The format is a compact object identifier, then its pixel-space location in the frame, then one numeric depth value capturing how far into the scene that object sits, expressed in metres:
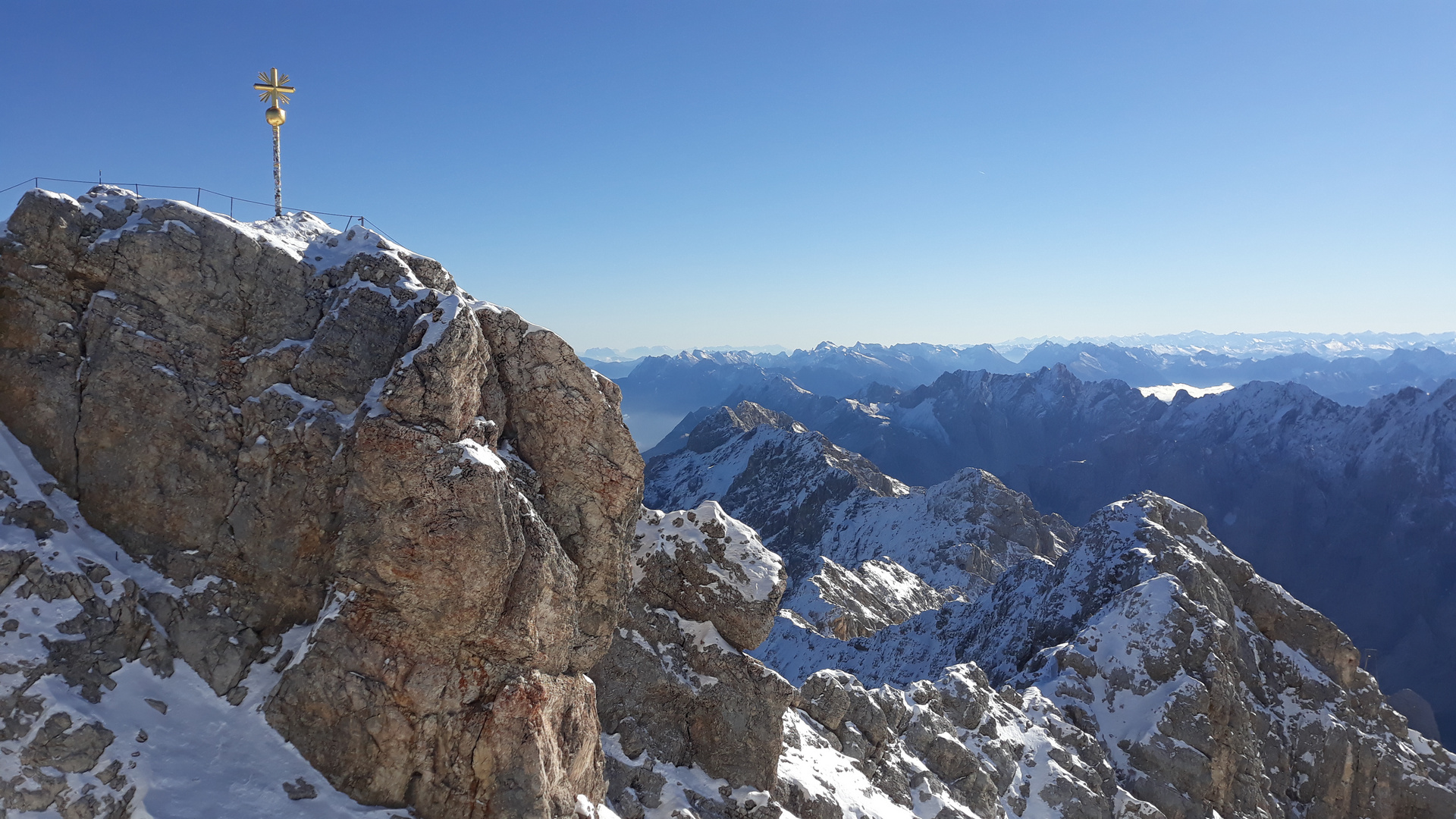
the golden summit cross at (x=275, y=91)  34.22
